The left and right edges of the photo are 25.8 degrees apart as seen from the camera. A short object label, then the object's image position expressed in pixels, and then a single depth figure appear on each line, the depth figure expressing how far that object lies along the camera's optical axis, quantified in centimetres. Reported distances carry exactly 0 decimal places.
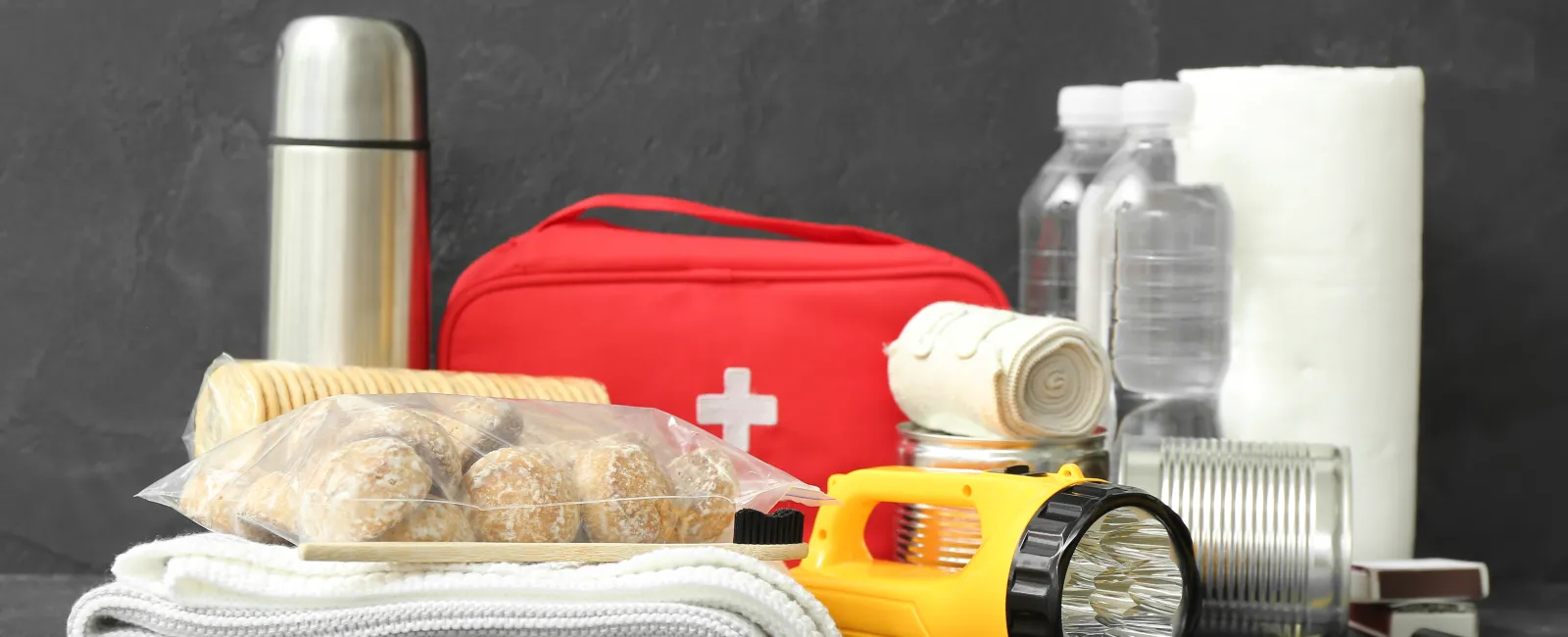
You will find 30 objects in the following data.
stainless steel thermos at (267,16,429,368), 169
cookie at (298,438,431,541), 143
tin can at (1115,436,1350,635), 159
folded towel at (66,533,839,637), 143
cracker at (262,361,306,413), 161
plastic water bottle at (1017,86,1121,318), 180
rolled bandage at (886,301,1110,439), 162
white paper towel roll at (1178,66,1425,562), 169
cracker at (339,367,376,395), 164
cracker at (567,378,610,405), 167
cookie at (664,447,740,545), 148
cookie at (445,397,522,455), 148
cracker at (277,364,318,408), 161
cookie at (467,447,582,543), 145
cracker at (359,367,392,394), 164
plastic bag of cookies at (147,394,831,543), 143
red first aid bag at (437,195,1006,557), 170
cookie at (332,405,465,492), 145
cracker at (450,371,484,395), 164
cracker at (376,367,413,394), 164
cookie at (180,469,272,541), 147
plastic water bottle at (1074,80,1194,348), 173
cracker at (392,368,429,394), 164
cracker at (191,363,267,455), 160
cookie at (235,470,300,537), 145
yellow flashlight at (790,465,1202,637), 147
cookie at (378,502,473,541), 143
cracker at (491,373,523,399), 166
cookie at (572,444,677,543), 146
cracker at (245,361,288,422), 160
